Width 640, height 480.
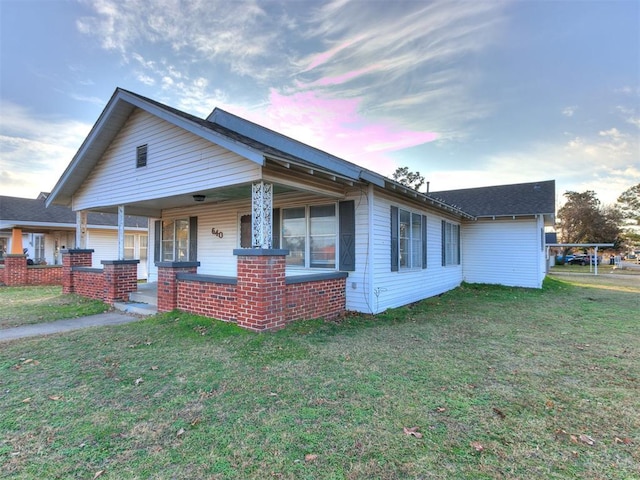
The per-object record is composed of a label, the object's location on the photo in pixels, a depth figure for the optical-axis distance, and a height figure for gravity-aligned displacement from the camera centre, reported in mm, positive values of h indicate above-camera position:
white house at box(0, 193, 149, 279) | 15766 +871
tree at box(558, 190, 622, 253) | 36812 +2819
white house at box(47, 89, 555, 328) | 6090 +1163
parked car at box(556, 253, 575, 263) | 37312 -1816
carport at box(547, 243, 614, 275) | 22294 -112
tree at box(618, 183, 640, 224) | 36594 +4692
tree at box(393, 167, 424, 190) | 35031 +7599
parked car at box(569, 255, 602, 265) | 38847 -2036
